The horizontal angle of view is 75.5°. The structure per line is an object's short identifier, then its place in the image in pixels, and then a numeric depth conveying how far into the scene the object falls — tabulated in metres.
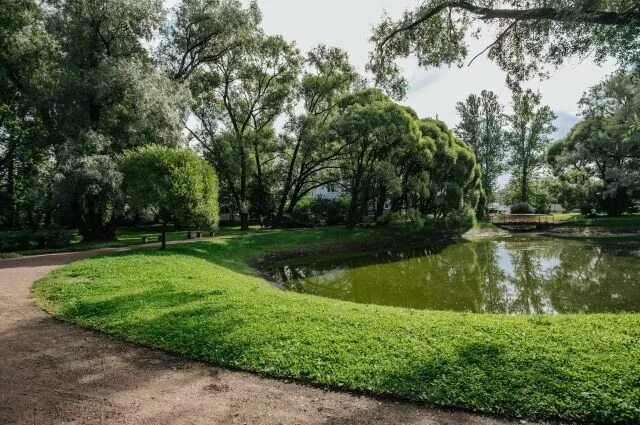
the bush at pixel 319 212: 35.56
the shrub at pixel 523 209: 52.34
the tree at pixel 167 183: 18.86
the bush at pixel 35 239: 20.56
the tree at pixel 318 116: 31.00
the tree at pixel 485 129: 61.42
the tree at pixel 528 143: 56.28
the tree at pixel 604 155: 36.72
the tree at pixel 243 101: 30.94
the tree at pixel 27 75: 22.50
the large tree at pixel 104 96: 20.61
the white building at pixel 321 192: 61.11
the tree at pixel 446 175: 30.95
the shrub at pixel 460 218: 31.41
